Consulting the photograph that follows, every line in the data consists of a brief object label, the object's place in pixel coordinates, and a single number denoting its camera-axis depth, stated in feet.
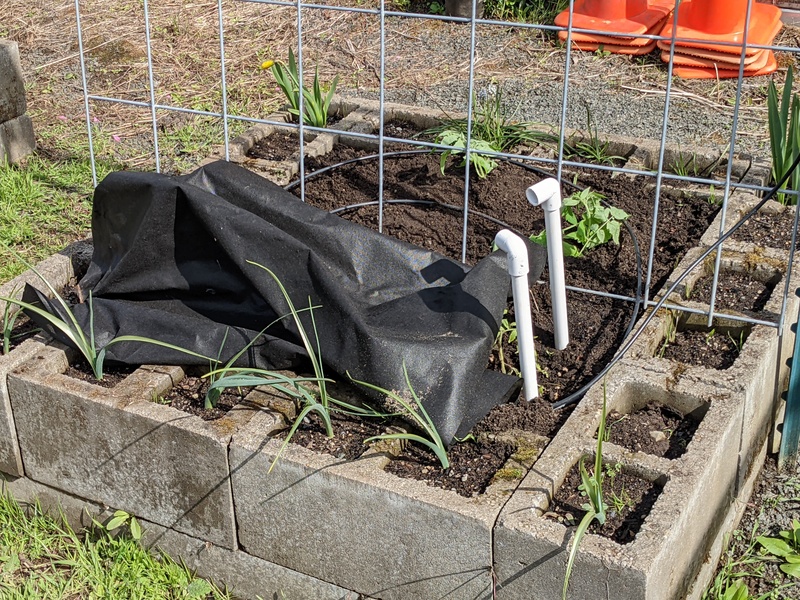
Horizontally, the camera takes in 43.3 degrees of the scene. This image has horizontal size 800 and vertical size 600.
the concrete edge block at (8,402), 8.63
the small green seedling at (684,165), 12.12
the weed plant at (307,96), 13.03
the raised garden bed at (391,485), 6.88
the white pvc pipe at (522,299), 7.53
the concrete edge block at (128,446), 7.90
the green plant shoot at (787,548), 8.44
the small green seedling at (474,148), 11.14
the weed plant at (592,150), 12.59
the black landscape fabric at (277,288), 8.01
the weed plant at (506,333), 9.02
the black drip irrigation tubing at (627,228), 8.37
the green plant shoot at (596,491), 6.79
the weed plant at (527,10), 20.51
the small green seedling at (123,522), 8.44
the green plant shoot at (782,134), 10.59
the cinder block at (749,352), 8.43
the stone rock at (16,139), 14.53
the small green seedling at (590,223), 10.63
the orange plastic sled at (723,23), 18.79
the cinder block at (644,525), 6.54
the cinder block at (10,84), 14.32
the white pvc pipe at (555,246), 7.70
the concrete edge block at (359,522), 7.03
